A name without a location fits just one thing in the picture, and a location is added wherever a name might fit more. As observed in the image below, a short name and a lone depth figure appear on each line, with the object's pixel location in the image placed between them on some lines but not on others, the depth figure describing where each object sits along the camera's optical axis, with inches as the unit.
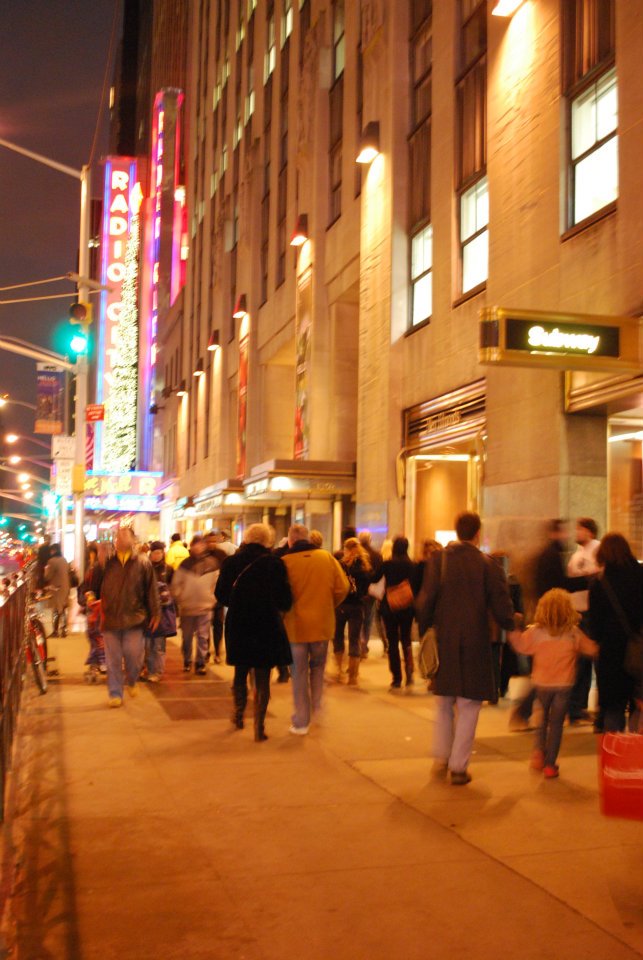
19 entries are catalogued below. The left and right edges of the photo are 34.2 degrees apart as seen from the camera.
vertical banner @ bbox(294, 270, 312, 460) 960.6
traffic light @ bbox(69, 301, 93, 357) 783.6
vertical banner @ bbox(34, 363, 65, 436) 1364.9
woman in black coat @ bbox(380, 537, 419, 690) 479.8
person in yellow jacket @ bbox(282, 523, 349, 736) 371.2
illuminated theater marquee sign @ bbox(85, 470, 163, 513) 1681.8
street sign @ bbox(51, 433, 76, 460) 917.8
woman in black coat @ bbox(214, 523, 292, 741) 361.4
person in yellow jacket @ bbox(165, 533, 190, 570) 720.3
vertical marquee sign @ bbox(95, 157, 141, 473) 2534.4
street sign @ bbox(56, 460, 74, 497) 928.9
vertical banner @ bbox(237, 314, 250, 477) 1262.3
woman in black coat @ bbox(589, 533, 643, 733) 295.6
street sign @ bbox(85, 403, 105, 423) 896.1
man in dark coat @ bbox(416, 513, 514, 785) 293.0
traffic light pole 859.4
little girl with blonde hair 296.2
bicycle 454.3
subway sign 407.2
